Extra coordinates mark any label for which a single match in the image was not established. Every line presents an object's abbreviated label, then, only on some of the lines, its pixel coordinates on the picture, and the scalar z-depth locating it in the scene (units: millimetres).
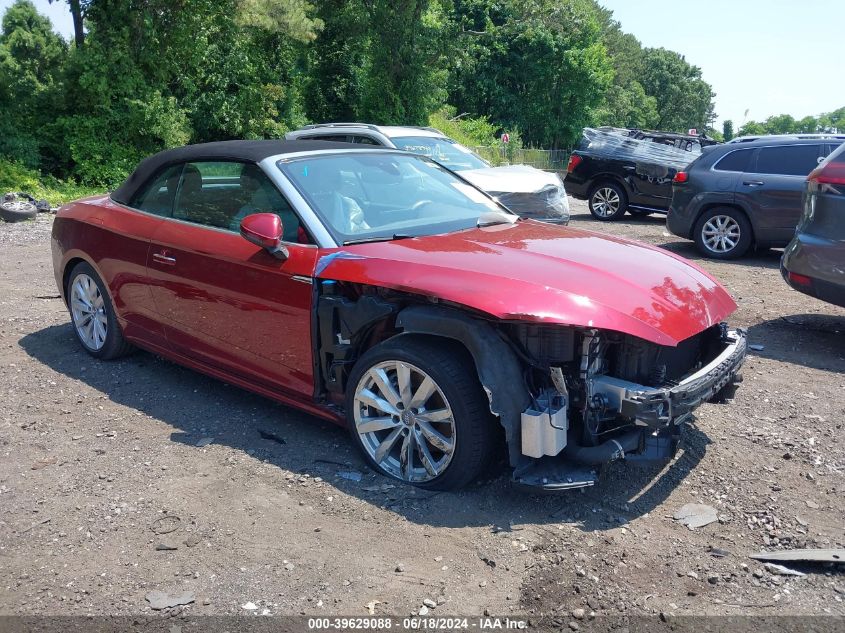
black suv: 14578
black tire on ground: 14039
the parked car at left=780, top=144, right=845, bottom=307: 6094
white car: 10250
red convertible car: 3564
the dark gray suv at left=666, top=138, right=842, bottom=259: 10070
